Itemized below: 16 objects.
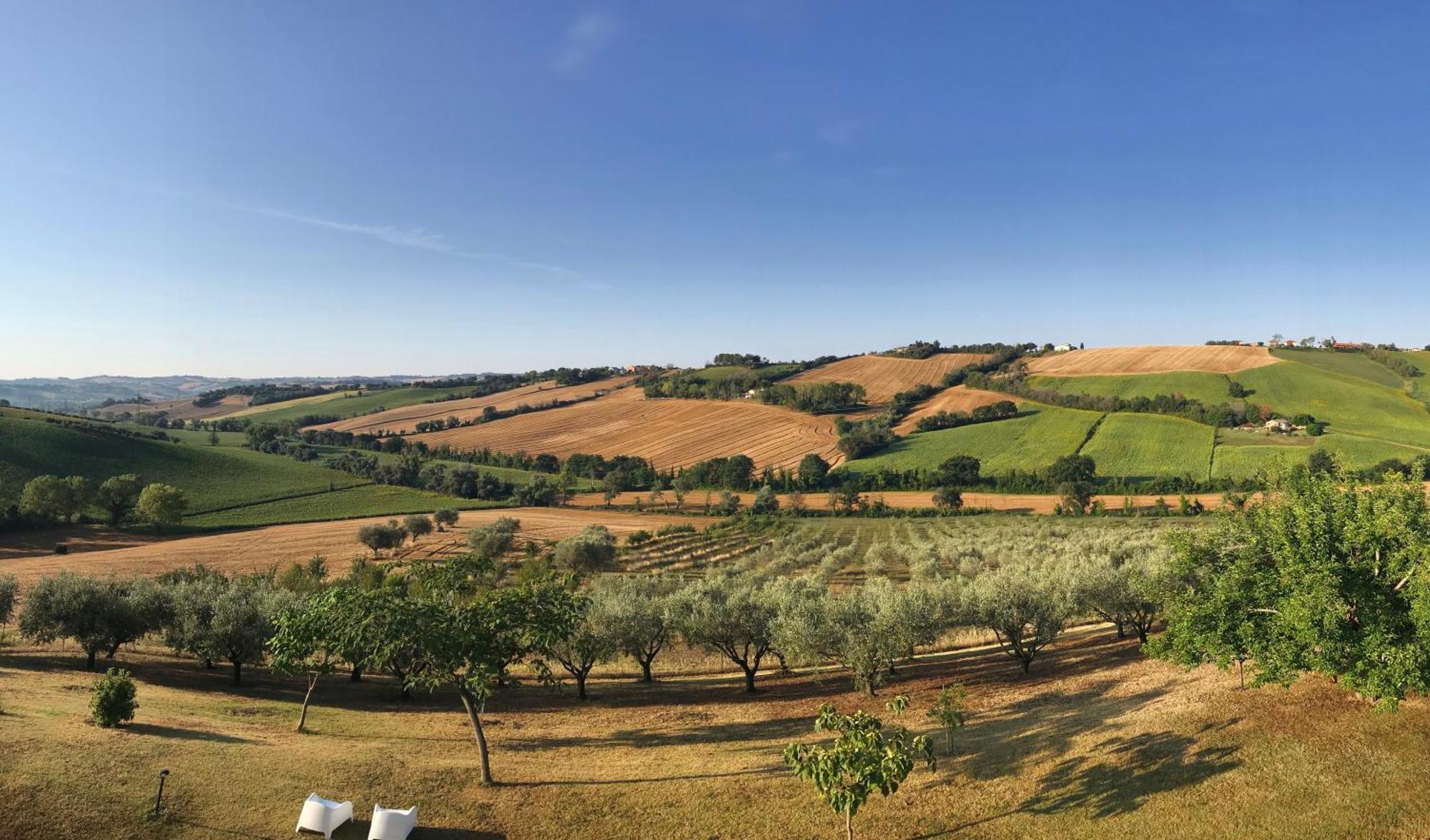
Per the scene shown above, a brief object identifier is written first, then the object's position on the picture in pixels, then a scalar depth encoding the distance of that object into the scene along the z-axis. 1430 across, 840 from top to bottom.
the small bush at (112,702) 26.95
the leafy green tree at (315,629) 26.56
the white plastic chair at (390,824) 20.97
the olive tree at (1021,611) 41.81
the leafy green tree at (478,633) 25.31
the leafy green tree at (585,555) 84.88
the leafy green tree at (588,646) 41.19
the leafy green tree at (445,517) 114.69
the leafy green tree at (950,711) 26.61
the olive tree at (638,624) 45.41
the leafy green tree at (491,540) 94.88
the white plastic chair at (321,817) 21.16
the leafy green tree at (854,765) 19.17
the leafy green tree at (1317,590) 21.50
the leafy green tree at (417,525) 104.12
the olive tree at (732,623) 44.00
